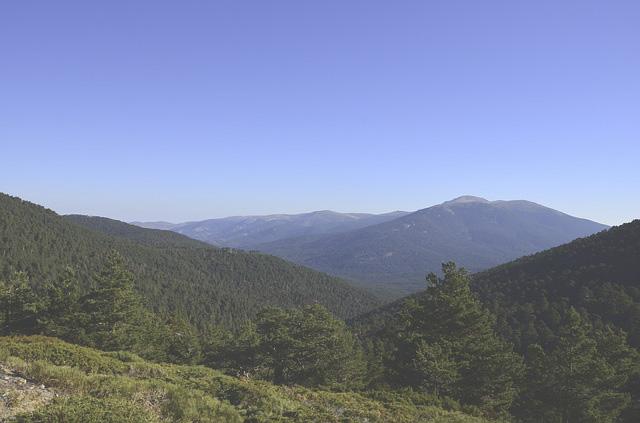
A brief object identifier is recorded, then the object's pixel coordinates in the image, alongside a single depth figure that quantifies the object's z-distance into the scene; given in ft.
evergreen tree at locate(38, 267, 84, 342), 121.29
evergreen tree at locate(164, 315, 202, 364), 167.32
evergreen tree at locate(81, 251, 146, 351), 125.60
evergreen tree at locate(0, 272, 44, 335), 125.90
